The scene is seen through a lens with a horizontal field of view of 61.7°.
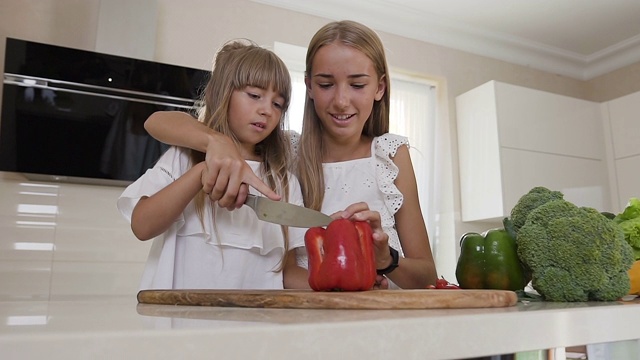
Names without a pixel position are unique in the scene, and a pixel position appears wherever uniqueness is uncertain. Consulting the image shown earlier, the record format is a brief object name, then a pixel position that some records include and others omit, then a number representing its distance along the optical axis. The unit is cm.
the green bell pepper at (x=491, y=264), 74
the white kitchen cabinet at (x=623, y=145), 312
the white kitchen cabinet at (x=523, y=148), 296
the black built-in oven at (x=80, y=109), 191
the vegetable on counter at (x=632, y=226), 81
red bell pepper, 66
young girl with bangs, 98
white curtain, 314
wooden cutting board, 48
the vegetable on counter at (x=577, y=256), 66
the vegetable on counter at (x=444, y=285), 73
